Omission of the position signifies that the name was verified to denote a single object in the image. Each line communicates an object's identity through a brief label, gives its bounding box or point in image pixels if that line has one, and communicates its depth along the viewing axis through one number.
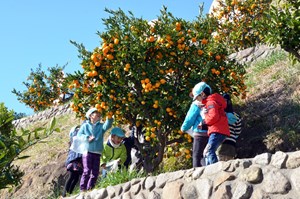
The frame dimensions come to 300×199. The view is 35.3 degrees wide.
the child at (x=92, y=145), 7.20
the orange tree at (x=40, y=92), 25.44
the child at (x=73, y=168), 7.81
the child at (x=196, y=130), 6.59
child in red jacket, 6.21
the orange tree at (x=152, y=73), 7.76
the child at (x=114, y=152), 7.78
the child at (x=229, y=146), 7.33
